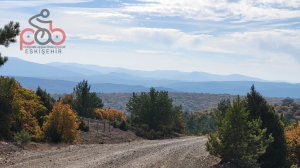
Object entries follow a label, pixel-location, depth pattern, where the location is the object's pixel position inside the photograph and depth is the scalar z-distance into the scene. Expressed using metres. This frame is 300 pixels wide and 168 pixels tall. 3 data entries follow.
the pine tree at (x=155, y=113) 42.91
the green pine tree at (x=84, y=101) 50.88
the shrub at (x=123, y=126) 43.44
